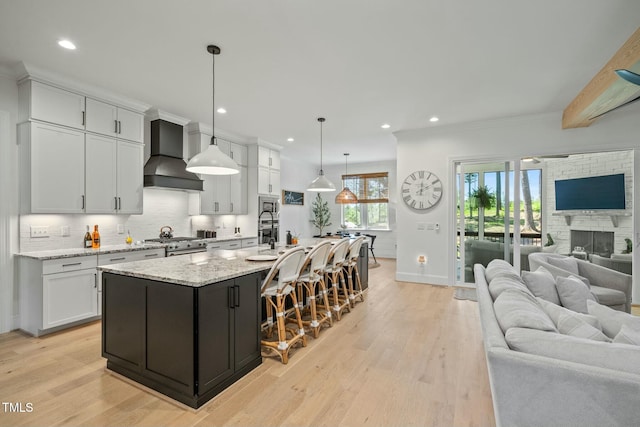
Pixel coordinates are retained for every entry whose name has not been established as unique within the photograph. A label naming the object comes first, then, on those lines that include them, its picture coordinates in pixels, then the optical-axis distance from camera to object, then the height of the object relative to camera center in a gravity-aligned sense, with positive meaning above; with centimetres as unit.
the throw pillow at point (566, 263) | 335 -55
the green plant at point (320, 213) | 918 +4
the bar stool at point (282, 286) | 257 -64
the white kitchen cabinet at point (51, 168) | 321 +51
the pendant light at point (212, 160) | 271 +50
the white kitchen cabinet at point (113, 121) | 366 +121
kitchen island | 200 -80
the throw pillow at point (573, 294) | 241 -65
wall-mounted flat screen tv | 452 +34
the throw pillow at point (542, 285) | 253 -60
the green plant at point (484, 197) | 509 +30
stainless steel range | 423 -44
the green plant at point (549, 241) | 489 -43
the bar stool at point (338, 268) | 367 -66
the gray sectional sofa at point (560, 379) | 112 -64
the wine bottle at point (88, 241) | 379 -33
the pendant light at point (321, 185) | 454 +45
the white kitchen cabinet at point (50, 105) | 320 +122
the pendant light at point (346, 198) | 712 +39
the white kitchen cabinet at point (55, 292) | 311 -83
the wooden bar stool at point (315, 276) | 312 -65
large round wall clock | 533 +44
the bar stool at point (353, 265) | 418 -71
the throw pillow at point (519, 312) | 147 -52
